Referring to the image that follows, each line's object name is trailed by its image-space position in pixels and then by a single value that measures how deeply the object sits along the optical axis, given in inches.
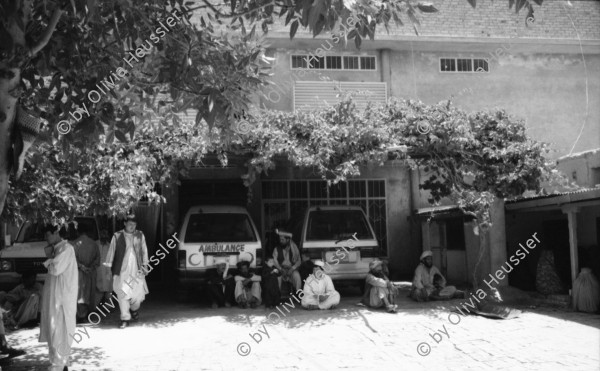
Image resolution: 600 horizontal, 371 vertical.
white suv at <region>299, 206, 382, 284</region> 418.9
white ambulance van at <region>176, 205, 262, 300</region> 398.9
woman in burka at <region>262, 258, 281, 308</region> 391.2
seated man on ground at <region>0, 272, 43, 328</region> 346.0
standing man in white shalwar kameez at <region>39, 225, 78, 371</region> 246.5
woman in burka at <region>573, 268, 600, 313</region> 365.4
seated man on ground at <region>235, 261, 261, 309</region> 396.5
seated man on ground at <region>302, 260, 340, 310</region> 382.0
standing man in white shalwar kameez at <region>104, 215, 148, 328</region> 347.3
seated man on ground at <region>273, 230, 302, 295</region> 411.2
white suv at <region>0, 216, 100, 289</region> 384.5
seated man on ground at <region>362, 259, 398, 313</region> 378.9
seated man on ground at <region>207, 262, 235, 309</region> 400.2
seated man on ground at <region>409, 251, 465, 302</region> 414.0
